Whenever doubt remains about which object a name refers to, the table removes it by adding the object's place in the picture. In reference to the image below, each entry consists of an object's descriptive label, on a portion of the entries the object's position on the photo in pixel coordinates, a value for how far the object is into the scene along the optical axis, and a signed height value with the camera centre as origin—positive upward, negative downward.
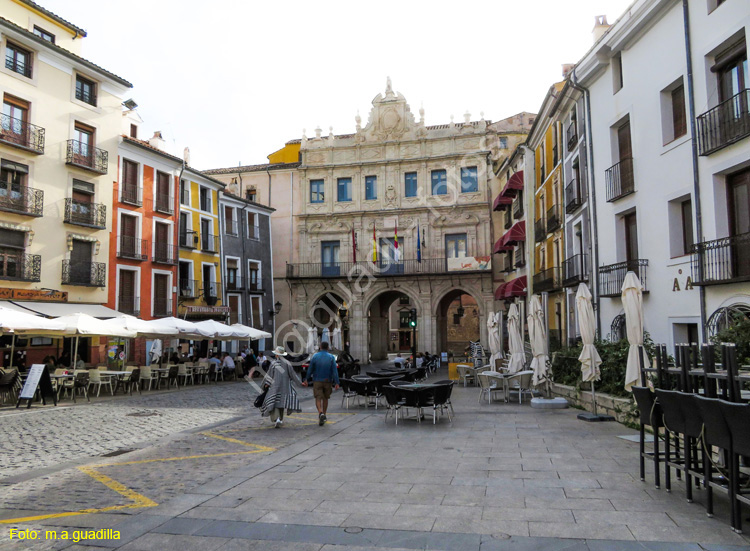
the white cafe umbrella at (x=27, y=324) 14.77 +0.26
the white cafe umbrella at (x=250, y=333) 25.39 -0.11
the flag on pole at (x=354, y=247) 38.88 +5.55
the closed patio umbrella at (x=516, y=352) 17.45 -0.80
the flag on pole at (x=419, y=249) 37.75 +5.19
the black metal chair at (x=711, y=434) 4.71 -0.93
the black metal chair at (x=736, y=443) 4.38 -0.93
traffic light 25.50 +0.40
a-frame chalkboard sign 14.80 -1.35
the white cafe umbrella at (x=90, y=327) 16.64 +0.18
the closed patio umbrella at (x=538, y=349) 14.75 -0.61
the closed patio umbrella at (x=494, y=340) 21.69 -0.52
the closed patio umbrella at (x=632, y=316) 9.81 +0.15
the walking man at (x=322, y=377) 11.77 -0.98
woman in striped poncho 11.52 -1.23
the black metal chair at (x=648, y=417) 6.14 -1.01
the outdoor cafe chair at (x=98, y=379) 17.80 -1.46
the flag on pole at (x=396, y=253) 38.75 +5.12
